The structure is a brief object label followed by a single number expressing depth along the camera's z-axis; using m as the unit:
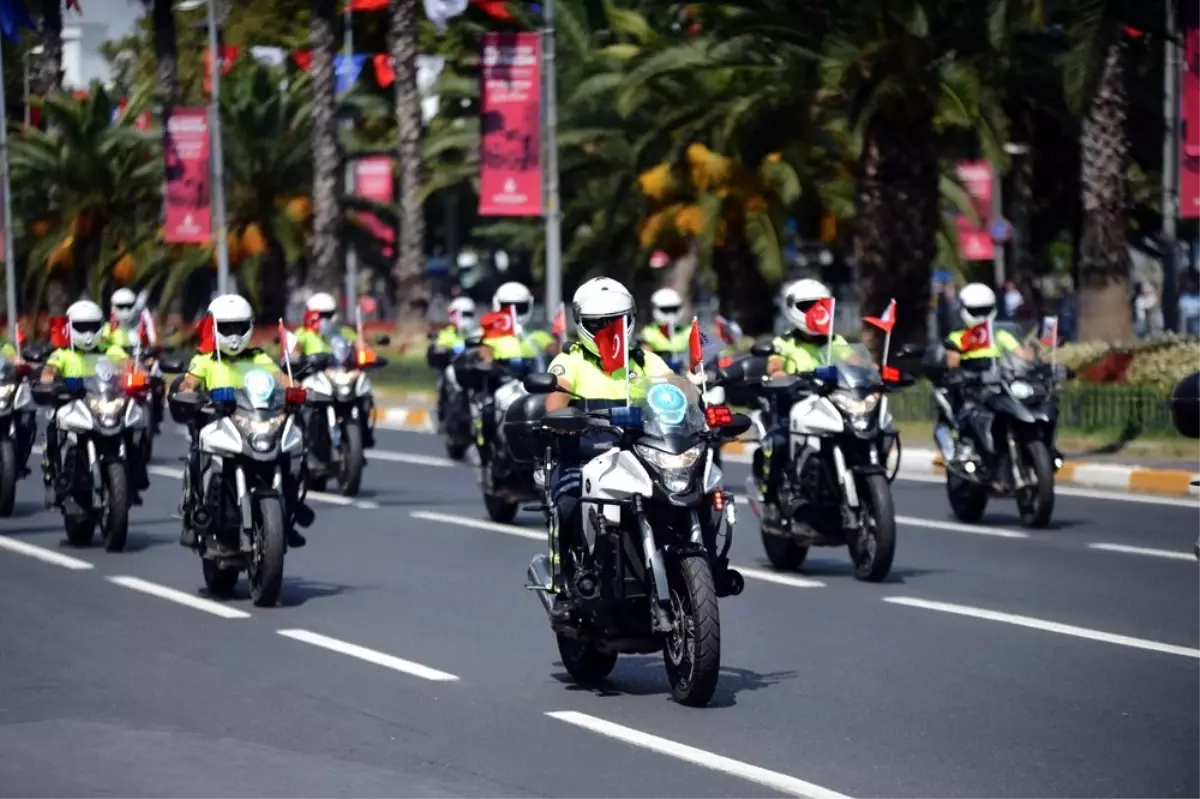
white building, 103.38
